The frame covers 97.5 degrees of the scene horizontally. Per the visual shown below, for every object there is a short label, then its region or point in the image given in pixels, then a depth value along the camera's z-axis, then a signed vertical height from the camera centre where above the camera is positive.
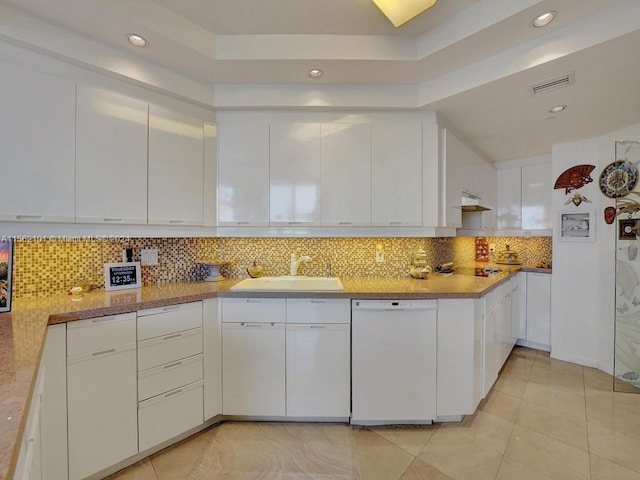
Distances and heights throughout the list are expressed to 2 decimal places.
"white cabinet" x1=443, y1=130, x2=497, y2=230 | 2.43 +0.57
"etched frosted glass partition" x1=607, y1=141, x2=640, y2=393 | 2.44 -0.35
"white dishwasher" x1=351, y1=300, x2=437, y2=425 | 1.92 -0.84
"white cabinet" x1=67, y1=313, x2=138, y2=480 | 1.44 -0.84
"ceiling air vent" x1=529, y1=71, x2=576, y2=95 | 1.77 +1.02
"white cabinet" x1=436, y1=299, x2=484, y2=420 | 1.93 -0.80
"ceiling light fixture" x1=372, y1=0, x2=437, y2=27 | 1.35 +1.13
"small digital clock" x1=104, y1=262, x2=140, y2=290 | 1.93 -0.26
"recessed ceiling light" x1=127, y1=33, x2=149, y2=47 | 1.65 +1.19
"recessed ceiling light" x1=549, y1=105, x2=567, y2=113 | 2.17 +1.02
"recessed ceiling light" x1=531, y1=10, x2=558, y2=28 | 1.45 +1.17
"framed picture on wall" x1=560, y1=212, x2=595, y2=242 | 2.86 +0.13
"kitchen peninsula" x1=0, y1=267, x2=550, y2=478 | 0.84 -0.39
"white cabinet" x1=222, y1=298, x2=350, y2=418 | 1.95 -0.80
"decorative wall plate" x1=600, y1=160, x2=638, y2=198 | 2.50 +0.56
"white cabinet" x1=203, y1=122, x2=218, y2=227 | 2.20 +0.52
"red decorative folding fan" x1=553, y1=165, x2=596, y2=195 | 2.88 +0.64
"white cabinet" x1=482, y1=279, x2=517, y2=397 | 2.16 -0.80
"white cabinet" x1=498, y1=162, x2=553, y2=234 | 3.37 +0.52
